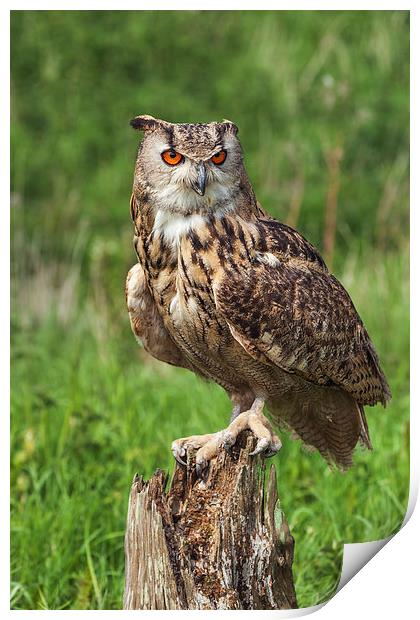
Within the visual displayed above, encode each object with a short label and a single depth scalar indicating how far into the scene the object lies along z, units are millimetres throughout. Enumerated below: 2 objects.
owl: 4719
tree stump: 4770
